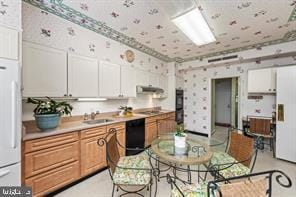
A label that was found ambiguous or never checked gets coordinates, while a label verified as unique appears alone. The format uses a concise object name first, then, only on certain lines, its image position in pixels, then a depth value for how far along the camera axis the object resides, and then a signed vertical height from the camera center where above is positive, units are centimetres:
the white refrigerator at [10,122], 117 -25
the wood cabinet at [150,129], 297 -79
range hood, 307 +24
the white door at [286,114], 242 -31
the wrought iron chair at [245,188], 76 -58
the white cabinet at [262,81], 299 +46
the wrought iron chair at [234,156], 147 -83
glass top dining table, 131 -66
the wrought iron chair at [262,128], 290 -73
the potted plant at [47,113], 158 -21
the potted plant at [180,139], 148 -50
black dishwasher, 257 -81
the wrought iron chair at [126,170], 136 -88
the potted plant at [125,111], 291 -32
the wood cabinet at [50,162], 143 -84
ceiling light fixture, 172 +119
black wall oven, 427 -28
